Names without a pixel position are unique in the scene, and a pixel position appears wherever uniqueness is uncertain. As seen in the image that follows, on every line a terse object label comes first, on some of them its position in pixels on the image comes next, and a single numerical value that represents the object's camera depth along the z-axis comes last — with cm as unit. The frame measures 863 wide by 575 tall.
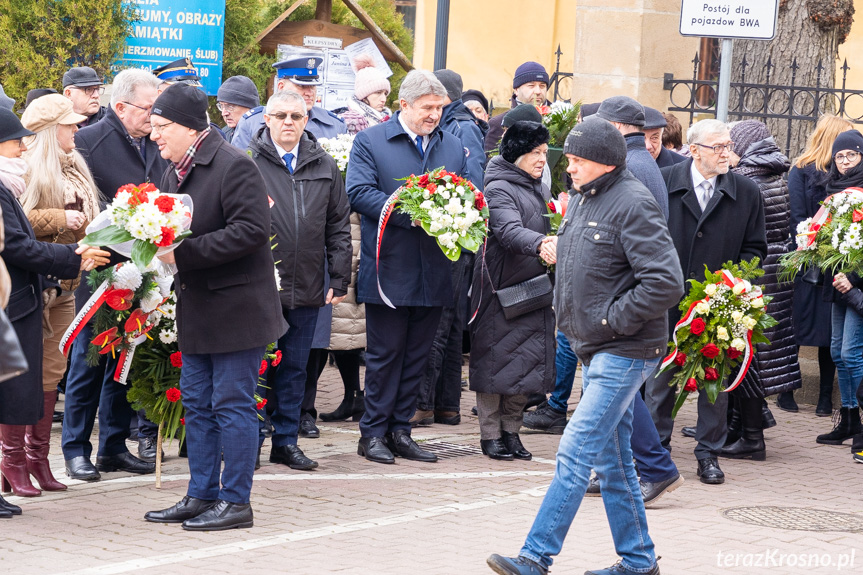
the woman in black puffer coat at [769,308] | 1414
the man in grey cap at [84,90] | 1538
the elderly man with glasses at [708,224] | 1309
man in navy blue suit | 1298
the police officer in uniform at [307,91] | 1609
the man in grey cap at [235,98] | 1687
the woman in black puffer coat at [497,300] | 1306
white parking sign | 1530
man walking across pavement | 879
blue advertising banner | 2027
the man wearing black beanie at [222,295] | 1009
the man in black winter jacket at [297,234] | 1263
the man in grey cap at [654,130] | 1443
